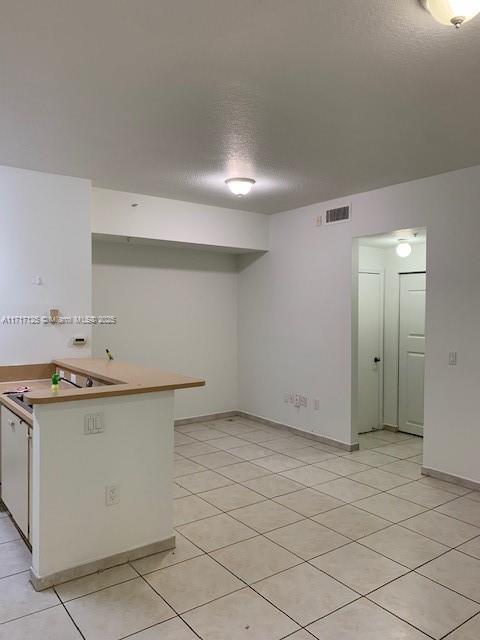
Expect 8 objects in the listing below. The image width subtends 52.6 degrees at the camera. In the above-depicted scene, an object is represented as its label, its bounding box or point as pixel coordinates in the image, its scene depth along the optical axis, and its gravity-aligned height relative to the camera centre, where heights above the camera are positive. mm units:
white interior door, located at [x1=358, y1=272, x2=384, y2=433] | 5918 -417
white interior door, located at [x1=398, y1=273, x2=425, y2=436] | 5738 -425
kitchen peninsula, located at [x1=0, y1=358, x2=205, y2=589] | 2600 -917
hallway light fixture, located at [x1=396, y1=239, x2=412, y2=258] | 5289 +745
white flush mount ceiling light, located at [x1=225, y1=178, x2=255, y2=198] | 4328 +1175
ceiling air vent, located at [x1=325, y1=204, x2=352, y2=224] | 5093 +1090
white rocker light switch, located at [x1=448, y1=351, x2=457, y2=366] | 4125 -344
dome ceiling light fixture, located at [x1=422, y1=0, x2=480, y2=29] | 1771 +1146
